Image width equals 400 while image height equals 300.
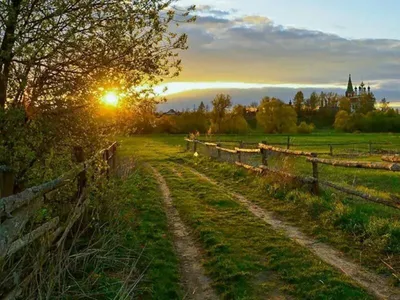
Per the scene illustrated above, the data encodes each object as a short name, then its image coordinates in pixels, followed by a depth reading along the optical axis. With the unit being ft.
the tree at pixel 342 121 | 294.58
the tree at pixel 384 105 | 342.15
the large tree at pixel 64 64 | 18.31
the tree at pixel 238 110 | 249.16
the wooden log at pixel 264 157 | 49.28
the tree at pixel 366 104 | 335.26
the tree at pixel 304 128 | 269.25
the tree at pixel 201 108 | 241.22
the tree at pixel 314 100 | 376.89
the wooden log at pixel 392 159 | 30.20
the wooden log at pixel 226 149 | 66.10
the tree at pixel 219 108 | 244.22
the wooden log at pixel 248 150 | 54.31
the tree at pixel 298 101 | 358.43
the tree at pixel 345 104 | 352.10
